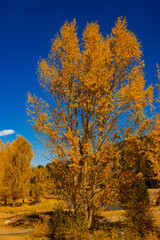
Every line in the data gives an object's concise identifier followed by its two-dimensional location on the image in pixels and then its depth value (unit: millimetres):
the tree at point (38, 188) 27247
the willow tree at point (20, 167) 24555
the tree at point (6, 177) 24094
